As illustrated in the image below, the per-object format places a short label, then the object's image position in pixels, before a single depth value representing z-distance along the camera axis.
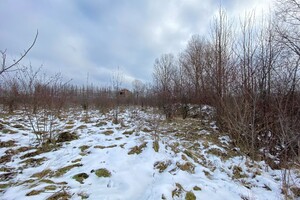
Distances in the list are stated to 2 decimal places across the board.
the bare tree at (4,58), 1.42
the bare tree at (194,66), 10.59
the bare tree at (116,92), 9.93
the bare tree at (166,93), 10.59
